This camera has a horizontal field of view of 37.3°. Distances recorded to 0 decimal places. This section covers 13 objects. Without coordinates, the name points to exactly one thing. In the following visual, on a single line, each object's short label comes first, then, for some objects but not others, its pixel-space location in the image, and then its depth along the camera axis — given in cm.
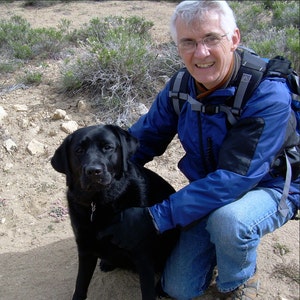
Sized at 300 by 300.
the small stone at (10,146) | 389
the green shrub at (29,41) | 551
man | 212
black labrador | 222
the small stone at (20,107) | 428
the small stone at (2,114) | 415
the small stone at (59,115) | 417
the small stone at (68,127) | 405
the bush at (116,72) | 441
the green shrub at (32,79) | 471
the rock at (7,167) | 377
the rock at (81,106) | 432
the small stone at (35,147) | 389
